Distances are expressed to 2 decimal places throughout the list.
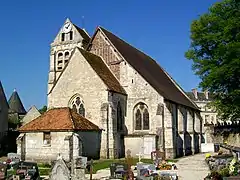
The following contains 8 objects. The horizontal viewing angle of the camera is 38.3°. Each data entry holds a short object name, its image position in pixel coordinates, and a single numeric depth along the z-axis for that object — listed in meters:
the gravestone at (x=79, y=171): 15.22
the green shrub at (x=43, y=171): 20.58
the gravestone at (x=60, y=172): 14.41
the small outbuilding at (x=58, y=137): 25.43
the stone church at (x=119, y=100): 30.03
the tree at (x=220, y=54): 29.06
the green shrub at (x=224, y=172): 14.33
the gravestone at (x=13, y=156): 23.65
